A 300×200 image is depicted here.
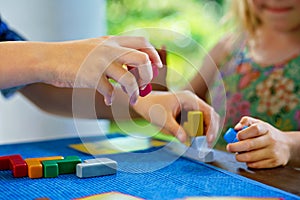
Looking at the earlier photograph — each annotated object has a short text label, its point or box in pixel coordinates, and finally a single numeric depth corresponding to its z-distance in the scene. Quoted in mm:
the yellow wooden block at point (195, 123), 876
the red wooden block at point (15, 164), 784
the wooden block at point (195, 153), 869
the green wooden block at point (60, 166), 783
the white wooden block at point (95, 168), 781
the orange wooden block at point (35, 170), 781
